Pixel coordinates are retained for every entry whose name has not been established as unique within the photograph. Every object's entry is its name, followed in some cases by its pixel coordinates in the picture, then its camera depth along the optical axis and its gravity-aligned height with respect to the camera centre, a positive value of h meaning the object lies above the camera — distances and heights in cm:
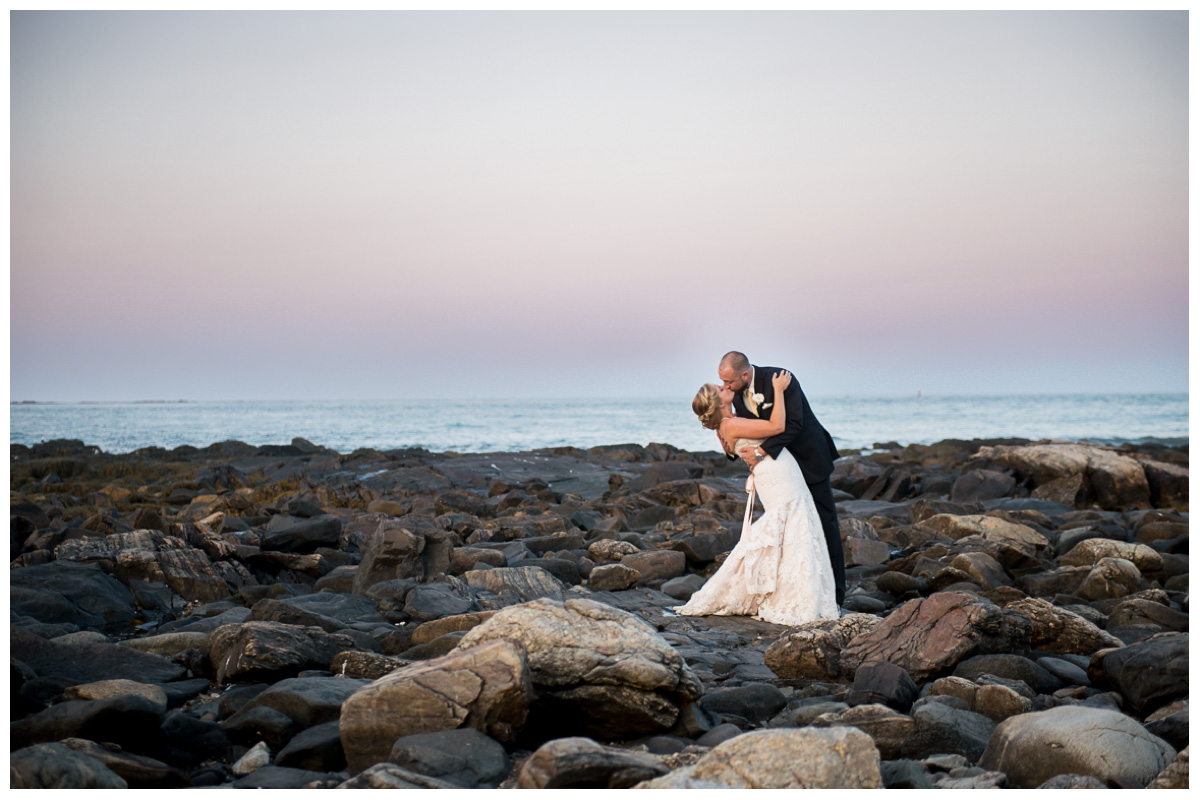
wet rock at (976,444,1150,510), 1582 -154
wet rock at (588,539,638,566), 961 -181
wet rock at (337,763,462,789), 326 -149
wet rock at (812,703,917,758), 405 -160
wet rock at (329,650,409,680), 506 -162
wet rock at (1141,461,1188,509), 1583 -181
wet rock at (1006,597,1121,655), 594 -169
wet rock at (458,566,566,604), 766 -176
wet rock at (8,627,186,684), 501 -161
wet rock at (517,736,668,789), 325 -144
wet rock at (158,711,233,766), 397 -163
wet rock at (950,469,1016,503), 1592 -183
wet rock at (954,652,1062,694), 523 -172
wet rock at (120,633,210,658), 575 -169
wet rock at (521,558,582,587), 880 -185
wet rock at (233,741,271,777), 385 -167
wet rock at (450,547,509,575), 871 -173
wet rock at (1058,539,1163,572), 868 -172
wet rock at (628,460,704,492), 1817 -183
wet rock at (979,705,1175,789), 360 -154
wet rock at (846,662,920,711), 464 -165
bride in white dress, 732 -140
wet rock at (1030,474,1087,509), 1526 -185
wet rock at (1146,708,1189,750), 397 -159
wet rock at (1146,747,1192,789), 329 -148
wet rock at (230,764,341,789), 364 -166
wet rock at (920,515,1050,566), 911 -176
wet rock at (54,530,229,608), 762 -155
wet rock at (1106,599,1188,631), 673 -181
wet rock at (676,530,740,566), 968 -178
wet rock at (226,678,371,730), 429 -157
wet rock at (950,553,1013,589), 822 -175
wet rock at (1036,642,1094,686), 537 -179
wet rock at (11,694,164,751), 388 -151
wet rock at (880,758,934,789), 350 -159
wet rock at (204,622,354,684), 504 -157
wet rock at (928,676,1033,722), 452 -165
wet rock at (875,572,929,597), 825 -187
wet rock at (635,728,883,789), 324 -142
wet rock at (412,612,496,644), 606 -167
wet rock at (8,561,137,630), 653 -162
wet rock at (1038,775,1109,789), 333 -152
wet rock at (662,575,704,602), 843 -196
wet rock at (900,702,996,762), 404 -165
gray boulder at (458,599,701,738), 427 -141
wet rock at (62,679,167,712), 447 -157
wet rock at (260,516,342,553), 938 -162
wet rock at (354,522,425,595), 794 -158
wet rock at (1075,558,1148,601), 784 -177
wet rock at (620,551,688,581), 912 -186
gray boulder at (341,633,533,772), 387 -143
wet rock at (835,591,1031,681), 531 -157
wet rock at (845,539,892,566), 985 -189
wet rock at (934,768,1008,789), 349 -160
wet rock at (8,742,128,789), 322 -143
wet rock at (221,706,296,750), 414 -163
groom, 734 -41
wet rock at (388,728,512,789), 355 -154
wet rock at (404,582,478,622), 691 -174
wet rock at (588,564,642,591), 849 -186
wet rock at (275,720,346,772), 389 -165
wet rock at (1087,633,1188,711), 464 -157
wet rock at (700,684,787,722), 474 -174
